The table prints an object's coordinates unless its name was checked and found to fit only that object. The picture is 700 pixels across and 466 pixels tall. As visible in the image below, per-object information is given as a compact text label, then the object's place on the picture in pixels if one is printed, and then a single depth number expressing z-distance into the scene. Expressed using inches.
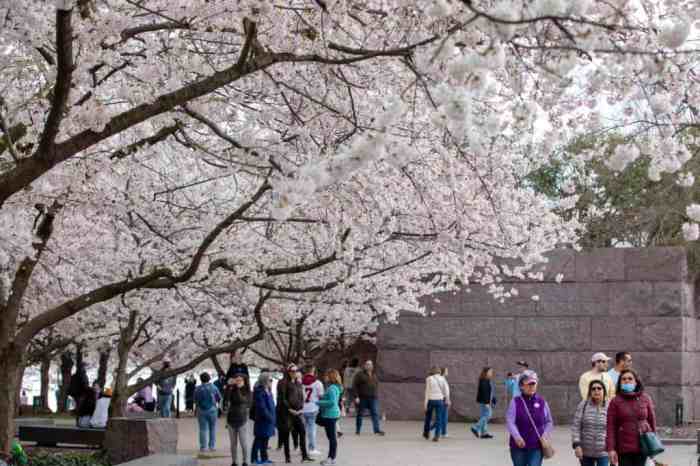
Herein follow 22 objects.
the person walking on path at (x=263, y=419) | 751.1
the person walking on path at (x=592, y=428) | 472.4
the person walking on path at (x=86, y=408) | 934.4
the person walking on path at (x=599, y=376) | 531.2
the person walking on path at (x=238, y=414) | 730.2
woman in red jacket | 445.4
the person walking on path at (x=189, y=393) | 2098.9
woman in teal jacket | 732.0
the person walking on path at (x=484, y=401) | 943.0
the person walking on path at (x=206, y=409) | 826.8
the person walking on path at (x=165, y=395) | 1362.0
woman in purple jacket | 484.7
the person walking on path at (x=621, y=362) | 519.2
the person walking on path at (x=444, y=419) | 922.1
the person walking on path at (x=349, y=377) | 1343.0
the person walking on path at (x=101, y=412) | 916.6
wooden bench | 825.5
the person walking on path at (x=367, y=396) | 1006.3
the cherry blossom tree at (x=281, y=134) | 316.8
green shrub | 653.9
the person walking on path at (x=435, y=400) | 914.7
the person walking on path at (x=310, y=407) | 815.1
